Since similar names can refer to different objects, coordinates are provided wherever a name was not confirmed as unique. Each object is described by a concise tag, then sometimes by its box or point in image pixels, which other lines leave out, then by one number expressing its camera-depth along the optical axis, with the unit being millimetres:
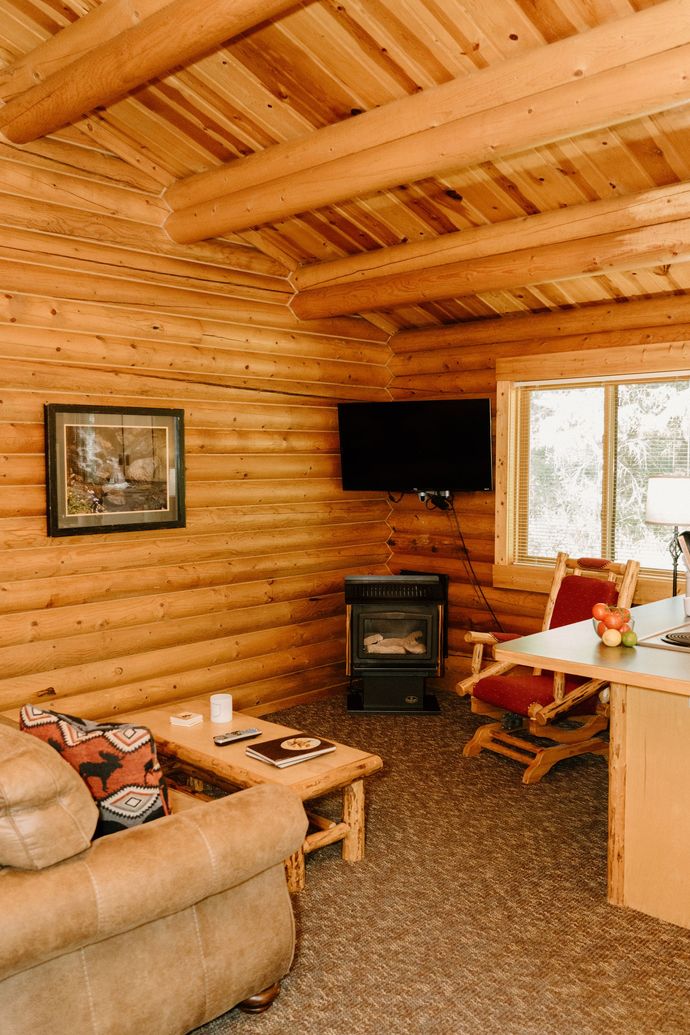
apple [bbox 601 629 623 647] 3248
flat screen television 5484
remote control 3412
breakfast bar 2953
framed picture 4320
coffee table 3123
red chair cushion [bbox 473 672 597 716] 4297
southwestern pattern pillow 2279
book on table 3219
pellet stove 5457
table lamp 3768
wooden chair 4254
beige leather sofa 1947
